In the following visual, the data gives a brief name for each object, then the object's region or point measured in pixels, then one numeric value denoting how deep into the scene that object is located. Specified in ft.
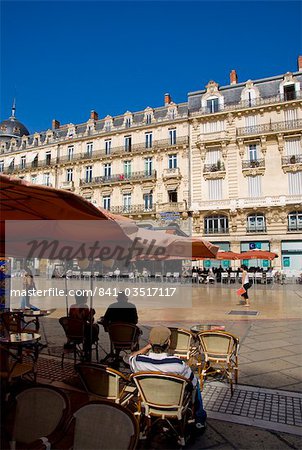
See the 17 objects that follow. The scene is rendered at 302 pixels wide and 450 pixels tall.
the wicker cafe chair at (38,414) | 8.61
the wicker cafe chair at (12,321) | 21.88
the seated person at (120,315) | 20.77
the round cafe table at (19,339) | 16.49
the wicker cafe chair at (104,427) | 7.87
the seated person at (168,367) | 11.85
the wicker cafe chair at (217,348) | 16.30
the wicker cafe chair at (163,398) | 10.82
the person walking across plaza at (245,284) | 44.01
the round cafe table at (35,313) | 25.81
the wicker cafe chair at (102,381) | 11.28
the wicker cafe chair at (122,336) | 18.89
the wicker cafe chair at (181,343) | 17.92
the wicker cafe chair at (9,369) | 12.49
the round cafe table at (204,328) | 19.52
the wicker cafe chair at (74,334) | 19.52
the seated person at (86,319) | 19.30
